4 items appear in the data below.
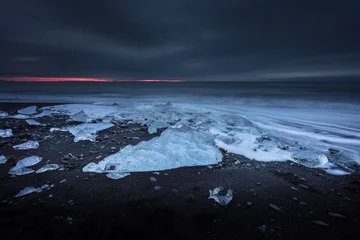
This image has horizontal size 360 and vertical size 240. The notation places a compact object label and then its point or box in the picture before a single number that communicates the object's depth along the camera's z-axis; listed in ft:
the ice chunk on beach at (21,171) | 8.80
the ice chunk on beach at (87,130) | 13.71
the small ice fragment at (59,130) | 15.67
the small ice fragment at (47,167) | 9.08
